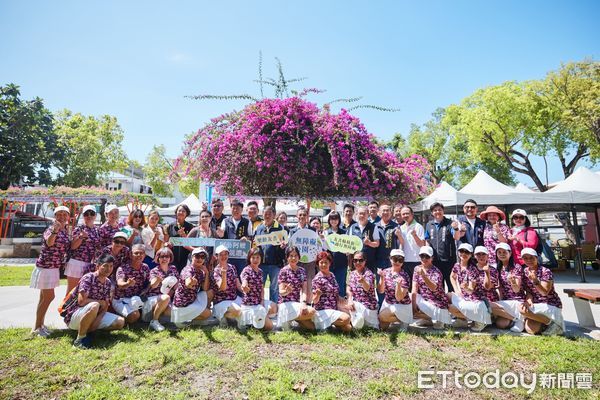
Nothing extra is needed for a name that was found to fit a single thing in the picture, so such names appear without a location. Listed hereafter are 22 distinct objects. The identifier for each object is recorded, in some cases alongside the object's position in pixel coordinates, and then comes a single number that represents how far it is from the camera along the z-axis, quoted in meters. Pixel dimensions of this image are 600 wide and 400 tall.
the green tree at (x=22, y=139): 22.58
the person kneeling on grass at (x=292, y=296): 4.60
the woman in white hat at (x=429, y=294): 4.71
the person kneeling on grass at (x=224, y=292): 4.83
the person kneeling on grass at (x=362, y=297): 4.73
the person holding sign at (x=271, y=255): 5.39
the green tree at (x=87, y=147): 27.47
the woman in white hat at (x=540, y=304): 4.50
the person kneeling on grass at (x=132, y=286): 4.78
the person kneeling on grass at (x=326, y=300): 4.58
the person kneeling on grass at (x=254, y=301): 4.70
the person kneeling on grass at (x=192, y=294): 4.76
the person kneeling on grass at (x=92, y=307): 4.14
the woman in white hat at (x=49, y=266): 4.52
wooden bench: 4.82
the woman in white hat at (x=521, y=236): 4.90
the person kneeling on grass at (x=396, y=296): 4.66
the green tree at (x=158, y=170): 36.34
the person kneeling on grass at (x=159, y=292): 4.82
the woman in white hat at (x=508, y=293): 4.70
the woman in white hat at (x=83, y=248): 4.90
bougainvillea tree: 6.57
